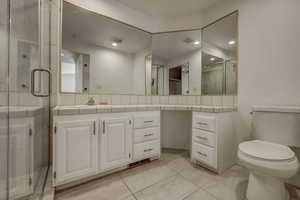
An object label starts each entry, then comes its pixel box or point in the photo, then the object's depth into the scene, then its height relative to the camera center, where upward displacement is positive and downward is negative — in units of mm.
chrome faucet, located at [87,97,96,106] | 1806 -29
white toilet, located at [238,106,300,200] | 1026 -435
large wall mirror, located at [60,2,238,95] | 1776 +646
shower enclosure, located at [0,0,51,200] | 944 -20
